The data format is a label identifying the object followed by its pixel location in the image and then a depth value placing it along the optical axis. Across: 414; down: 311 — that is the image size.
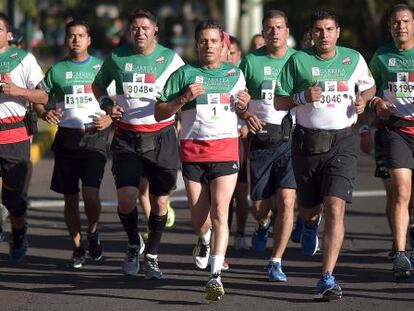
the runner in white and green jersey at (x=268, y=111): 11.99
